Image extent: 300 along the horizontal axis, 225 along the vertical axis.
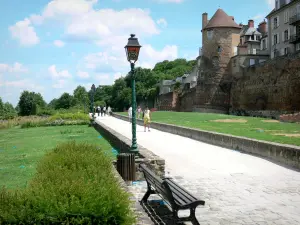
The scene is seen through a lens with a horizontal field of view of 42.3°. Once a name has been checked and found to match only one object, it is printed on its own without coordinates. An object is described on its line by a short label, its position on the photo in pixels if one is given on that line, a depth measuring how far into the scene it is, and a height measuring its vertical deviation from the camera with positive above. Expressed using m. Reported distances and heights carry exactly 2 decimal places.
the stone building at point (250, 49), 60.66 +9.11
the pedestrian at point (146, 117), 27.50 -0.77
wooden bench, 5.29 -1.33
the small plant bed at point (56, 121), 42.53 -1.54
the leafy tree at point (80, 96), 105.80 +3.36
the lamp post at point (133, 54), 11.56 +1.58
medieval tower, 63.69 +7.78
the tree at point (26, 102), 114.19 +1.72
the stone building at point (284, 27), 48.91 +10.25
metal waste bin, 9.66 -1.47
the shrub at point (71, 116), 45.12 -1.06
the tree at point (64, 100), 125.16 +2.27
